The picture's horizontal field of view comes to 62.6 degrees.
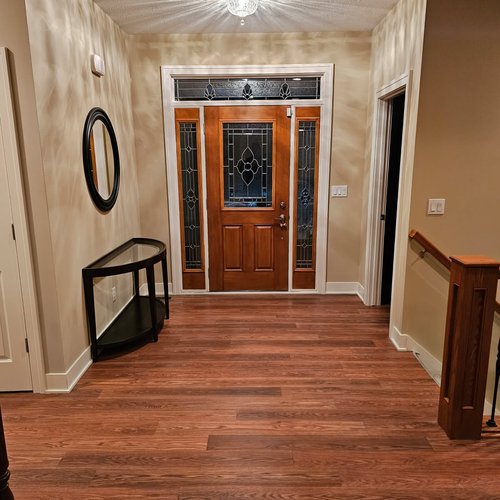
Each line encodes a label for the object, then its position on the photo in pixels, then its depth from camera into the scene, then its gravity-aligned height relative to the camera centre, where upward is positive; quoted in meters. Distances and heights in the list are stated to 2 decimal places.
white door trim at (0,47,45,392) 2.36 -0.35
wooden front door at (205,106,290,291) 4.38 -0.30
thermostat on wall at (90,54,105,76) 3.22 +0.82
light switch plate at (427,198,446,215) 3.11 -0.28
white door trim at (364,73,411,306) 3.94 -0.26
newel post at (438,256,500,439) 2.11 -0.92
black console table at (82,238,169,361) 3.09 -1.13
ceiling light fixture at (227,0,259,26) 2.89 +1.13
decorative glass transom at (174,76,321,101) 4.31 +0.82
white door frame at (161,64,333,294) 4.21 +0.41
